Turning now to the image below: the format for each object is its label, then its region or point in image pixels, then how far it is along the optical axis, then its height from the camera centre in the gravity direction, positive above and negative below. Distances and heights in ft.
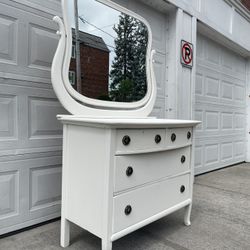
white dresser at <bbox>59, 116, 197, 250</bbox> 4.21 -0.99
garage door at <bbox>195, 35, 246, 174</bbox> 11.10 +0.80
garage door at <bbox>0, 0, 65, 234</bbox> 5.19 +0.01
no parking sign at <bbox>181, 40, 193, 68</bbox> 9.13 +2.53
